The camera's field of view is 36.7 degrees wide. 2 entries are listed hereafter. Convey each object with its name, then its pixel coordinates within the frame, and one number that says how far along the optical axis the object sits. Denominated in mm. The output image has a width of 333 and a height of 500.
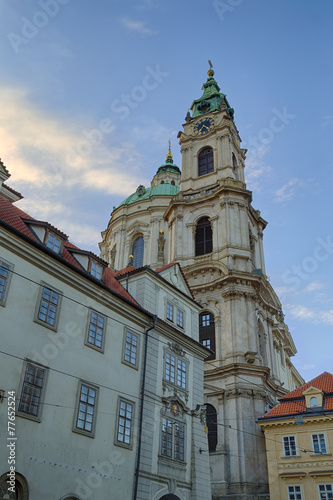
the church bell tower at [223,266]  35469
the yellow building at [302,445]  28109
